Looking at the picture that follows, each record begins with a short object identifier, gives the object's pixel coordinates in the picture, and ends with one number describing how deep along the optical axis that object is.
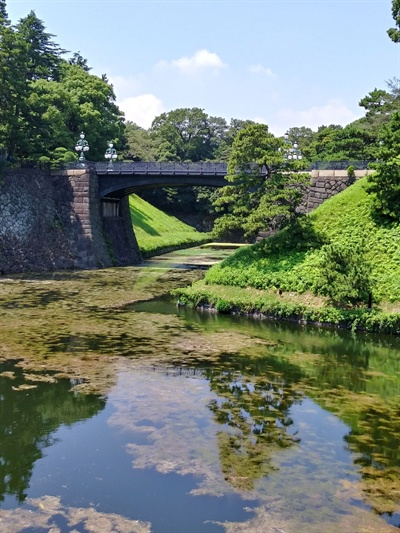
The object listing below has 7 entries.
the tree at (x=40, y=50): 59.53
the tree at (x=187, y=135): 98.75
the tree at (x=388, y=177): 29.34
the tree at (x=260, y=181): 30.36
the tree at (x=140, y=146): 90.22
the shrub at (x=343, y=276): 24.00
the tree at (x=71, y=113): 45.44
